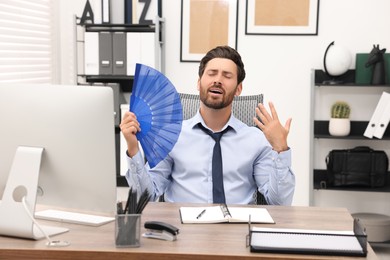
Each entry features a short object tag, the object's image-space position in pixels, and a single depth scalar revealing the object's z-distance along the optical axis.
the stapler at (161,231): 1.67
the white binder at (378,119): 4.03
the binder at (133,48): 4.09
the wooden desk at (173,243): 1.54
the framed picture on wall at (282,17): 4.21
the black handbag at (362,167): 3.99
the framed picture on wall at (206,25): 4.32
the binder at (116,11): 4.38
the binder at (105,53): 4.11
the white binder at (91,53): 4.13
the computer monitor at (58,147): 1.67
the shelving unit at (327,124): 4.20
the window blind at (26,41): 3.77
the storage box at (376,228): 4.03
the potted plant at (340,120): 4.11
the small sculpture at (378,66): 4.00
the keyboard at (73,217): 1.85
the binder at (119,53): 4.10
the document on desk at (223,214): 1.88
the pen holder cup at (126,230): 1.59
